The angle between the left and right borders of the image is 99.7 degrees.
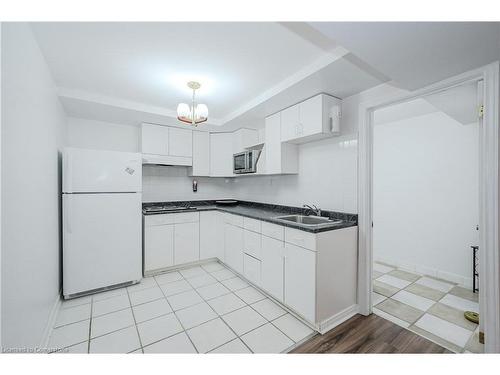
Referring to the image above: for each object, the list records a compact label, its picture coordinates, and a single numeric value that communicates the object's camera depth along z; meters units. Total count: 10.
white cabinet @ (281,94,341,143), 2.12
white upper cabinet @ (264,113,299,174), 2.62
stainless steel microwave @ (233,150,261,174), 3.06
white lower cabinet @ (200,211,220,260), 3.20
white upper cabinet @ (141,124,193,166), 3.10
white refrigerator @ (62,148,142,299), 2.24
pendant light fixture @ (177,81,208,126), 2.01
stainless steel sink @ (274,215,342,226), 2.34
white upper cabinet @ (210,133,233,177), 3.65
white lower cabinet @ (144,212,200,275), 2.83
